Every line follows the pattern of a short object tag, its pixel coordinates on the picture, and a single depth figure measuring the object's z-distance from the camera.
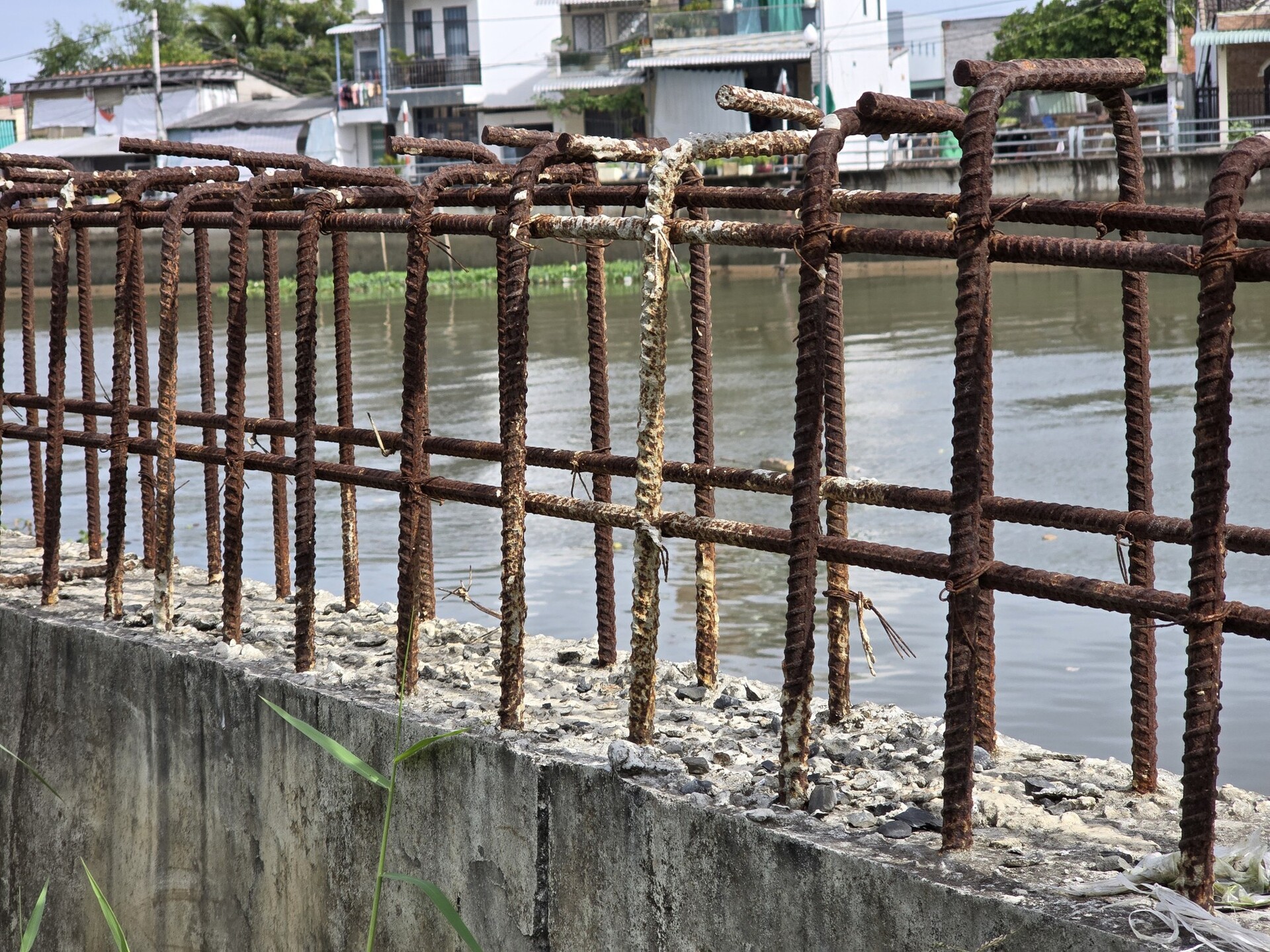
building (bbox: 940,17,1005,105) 60.16
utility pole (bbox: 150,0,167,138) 46.47
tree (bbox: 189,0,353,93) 55.50
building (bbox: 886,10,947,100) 59.25
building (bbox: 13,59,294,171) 50.38
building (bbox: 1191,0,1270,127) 31.33
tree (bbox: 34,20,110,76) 63.31
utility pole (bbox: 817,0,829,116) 37.25
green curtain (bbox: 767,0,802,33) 40.72
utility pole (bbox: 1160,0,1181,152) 33.47
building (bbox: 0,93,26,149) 56.59
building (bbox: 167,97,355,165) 47.53
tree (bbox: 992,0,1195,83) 36.81
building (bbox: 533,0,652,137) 43.44
